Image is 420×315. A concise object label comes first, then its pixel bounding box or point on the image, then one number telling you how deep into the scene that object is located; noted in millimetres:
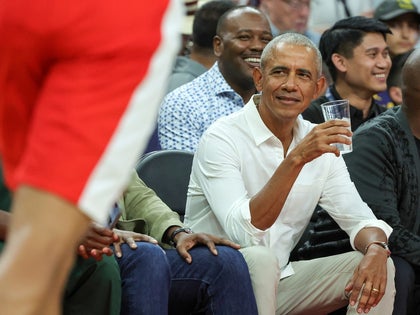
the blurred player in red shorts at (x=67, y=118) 5018
